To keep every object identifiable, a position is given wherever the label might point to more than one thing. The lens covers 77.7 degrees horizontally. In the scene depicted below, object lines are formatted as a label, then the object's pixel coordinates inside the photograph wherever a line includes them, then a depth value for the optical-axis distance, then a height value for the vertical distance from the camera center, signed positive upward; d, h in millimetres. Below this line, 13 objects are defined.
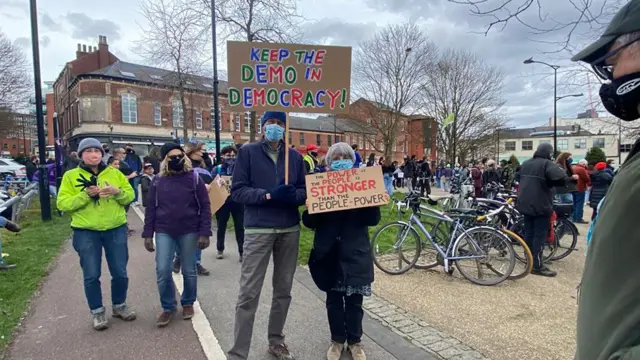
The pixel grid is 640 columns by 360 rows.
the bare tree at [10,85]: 24516 +5027
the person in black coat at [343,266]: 3400 -936
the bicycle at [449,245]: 5648 -1309
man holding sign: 3264 -531
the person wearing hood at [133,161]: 11785 +9
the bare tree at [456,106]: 30958 +4047
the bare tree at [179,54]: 15000 +4437
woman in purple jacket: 4117 -646
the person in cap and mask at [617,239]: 999 -223
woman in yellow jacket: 4043 -604
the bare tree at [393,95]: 26984 +4324
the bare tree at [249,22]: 13531 +4788
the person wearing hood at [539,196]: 6047 -637
